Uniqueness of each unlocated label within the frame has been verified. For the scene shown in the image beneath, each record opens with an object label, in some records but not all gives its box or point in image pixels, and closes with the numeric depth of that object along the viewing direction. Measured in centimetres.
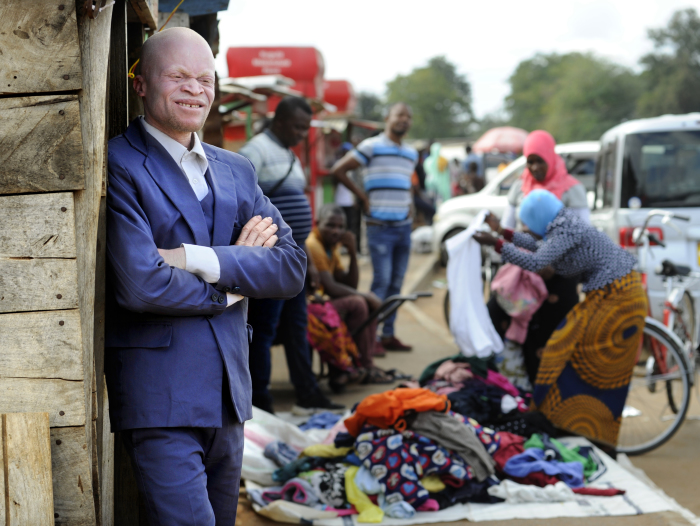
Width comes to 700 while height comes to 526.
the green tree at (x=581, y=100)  4909
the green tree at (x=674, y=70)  4156
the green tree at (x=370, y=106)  7519
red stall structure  916
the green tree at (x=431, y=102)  7988
